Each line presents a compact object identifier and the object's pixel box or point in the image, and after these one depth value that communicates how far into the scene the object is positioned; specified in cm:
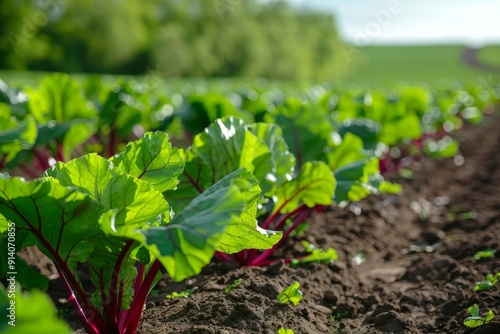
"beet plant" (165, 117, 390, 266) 253
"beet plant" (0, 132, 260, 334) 161
